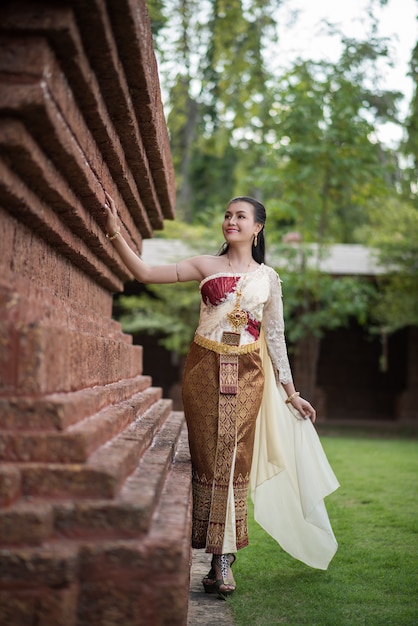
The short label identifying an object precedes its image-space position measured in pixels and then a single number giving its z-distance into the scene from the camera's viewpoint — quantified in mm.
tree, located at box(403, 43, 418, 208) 10812
